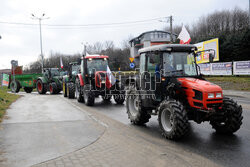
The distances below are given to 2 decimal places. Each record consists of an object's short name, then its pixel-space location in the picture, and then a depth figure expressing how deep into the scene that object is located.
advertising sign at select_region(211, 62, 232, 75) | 23.19
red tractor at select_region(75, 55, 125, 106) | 12.43
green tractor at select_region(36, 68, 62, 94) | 21.22
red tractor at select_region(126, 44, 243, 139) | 5.73
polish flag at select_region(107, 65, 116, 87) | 12.16
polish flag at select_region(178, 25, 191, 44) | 16.22
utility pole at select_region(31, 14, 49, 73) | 37.38
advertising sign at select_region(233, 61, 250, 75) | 21.11
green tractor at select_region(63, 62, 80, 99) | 16.45
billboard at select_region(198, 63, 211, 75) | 25.88
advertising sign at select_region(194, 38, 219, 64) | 25.86
